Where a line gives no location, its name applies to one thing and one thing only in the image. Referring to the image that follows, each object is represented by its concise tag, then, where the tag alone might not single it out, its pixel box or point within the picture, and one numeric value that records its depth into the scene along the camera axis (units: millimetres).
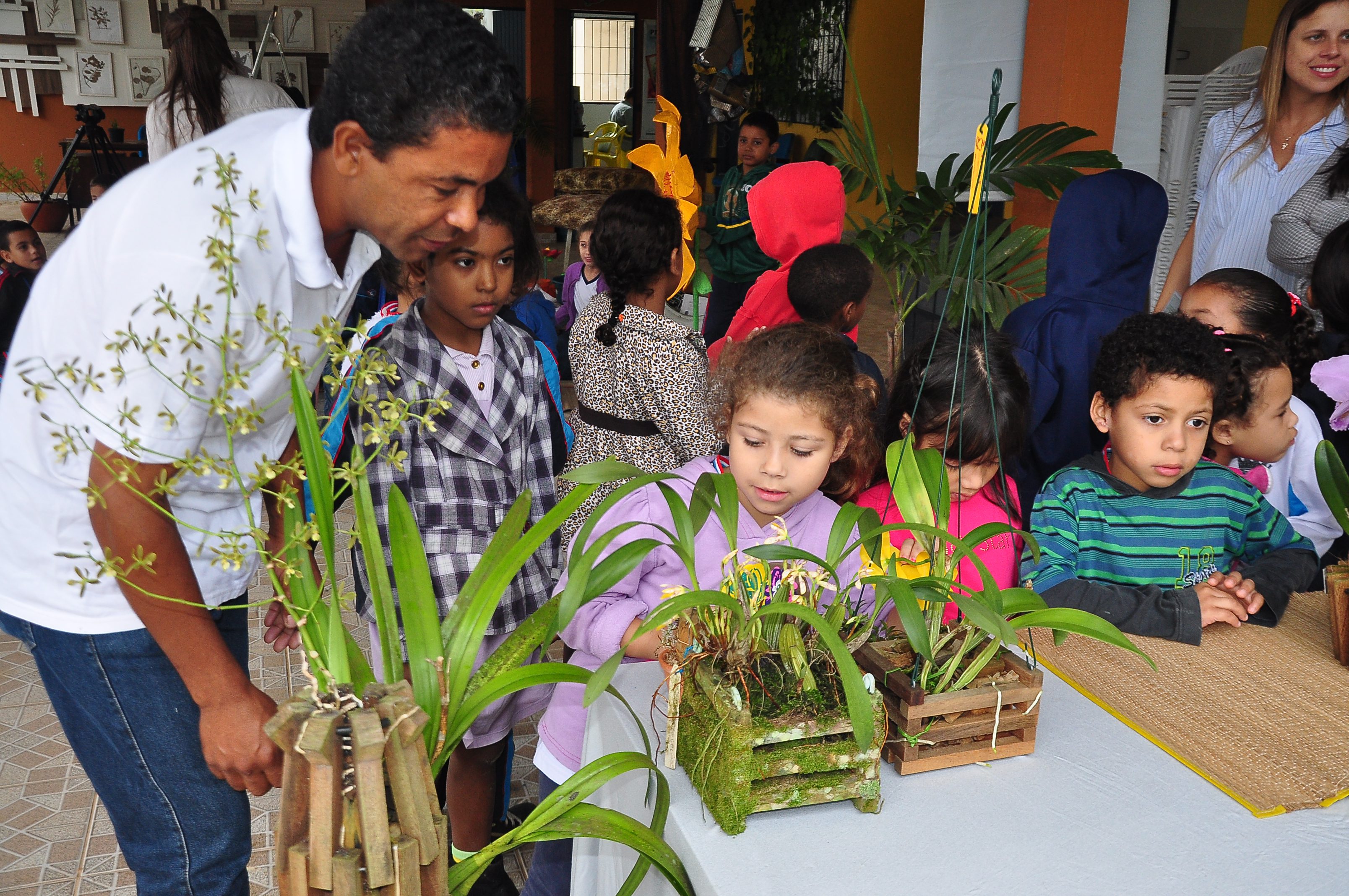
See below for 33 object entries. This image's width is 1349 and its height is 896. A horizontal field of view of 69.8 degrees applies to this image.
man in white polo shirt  906
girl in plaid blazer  1635
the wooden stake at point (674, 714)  1020
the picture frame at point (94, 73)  10602
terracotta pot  9773
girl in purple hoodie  1401
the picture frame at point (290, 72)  10617
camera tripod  7898
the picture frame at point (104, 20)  10477
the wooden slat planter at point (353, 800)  708
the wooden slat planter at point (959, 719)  1036
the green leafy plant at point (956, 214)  3051
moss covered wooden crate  925
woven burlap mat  1060
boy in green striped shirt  1634
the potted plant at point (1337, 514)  1328
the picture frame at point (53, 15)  10320
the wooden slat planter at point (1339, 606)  1322
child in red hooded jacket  2898
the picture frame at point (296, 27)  10930
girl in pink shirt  1653
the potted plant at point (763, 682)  924
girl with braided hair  2307
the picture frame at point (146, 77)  10805
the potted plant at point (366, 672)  721
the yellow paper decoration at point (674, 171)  3176
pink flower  1322
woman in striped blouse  2457
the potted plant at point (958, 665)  1011
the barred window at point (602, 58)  13578
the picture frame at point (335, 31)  11117
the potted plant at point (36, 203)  9461
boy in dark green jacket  4785
